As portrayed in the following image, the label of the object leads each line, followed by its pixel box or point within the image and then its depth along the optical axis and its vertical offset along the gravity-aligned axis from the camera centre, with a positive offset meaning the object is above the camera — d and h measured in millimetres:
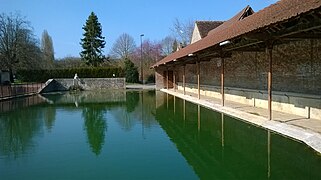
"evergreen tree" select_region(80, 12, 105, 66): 50656 +5826
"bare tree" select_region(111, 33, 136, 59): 58872 +5850
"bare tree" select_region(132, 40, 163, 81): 54000 +4355
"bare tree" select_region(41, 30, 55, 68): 65938 +7715
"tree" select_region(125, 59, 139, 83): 44125 +1143
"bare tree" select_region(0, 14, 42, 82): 42469 +4332
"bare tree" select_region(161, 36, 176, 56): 59906 +6324
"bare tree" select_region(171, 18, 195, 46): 50944 +6681
